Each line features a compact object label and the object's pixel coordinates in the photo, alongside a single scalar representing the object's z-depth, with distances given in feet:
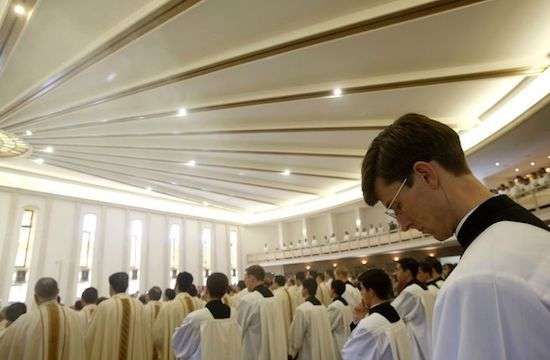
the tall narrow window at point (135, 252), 72.79
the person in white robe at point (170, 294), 29.73
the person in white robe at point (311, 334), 22.34
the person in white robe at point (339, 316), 23.81
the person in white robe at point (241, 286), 38.78
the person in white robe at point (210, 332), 16.29
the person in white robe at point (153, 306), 26.25
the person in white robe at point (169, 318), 23.45
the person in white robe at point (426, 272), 22.31
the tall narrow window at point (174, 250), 81.49
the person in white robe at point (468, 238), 2.79
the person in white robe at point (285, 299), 30.37
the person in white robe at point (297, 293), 31.99
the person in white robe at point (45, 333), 14.44
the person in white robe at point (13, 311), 19.07
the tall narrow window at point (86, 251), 63.87
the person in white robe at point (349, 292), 28.50
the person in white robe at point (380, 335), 11.45
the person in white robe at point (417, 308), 16.63
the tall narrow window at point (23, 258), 55.47
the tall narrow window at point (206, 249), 90.20
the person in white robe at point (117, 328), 19.86
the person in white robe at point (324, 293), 35.37
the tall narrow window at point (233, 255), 99.04
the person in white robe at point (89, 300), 25.23
